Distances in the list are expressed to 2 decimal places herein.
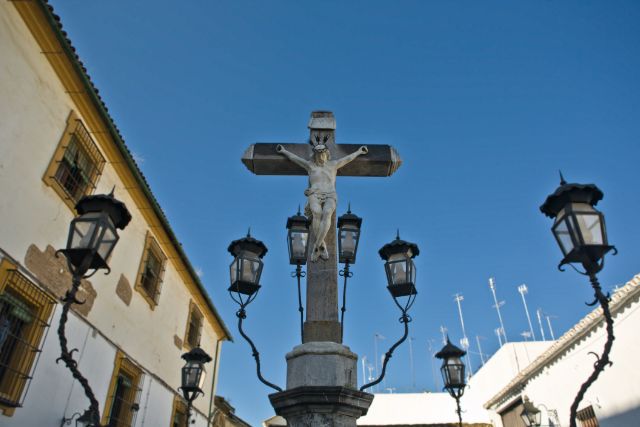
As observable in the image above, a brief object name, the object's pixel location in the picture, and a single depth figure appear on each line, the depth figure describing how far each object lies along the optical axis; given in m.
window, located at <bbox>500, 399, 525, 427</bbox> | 16.38
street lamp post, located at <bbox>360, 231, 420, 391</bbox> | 3.96
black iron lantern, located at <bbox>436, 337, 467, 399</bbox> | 7.14
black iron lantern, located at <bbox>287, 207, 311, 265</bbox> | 4.01
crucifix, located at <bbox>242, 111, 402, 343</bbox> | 3.89
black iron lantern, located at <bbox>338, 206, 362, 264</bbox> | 4.20
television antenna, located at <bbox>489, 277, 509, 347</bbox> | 26.87
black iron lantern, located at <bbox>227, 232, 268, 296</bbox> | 3.91
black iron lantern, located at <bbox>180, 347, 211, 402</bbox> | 6.03
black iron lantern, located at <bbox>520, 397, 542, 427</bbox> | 10.20
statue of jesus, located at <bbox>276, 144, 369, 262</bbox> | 4.17
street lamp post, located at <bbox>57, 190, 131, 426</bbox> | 3.17
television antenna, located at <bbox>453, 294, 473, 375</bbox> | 29.48
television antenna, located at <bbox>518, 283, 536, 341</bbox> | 26.53
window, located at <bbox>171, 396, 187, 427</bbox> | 11.76
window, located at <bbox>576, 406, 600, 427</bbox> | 11.55
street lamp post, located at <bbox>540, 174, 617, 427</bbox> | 2.99
